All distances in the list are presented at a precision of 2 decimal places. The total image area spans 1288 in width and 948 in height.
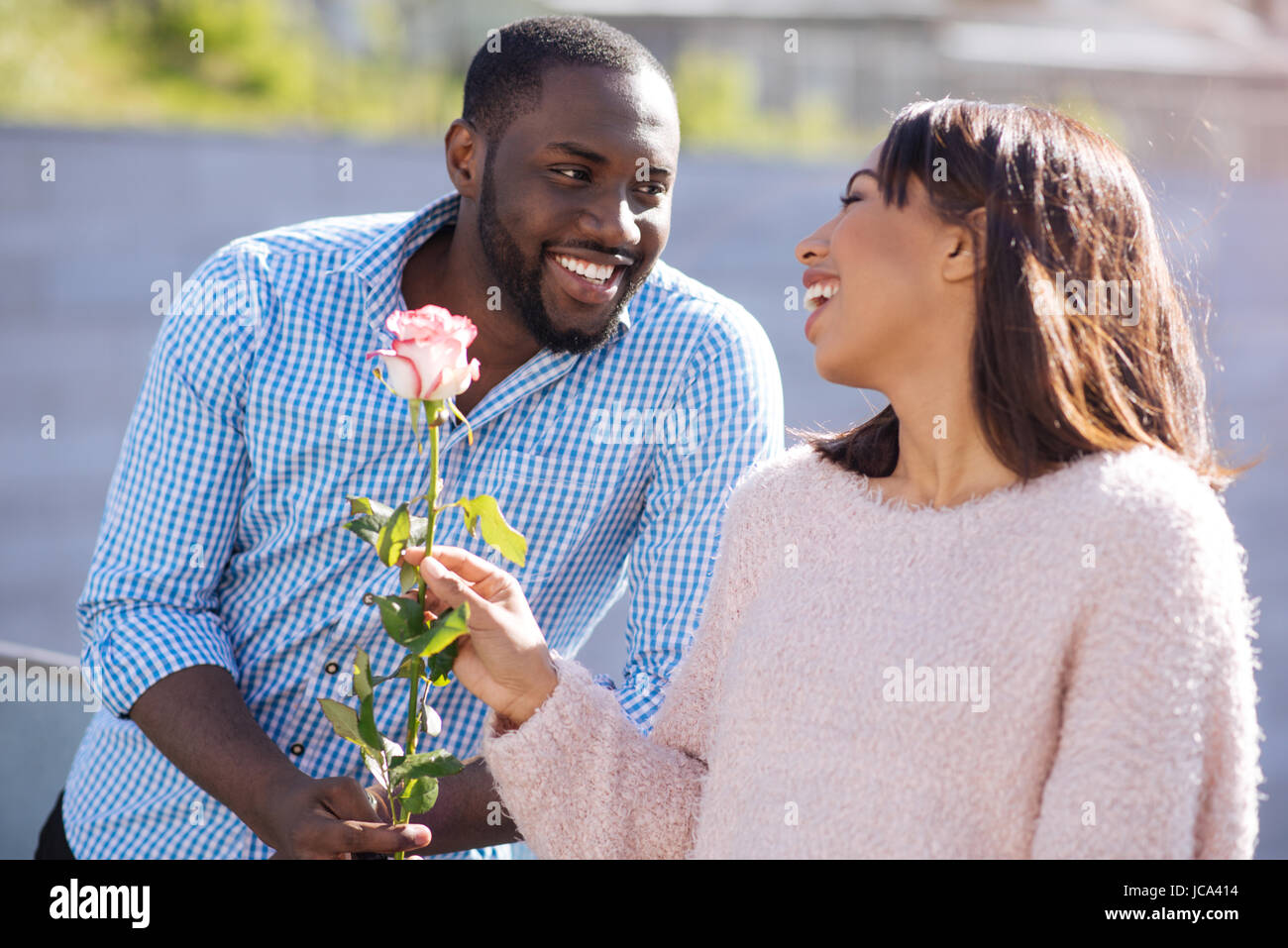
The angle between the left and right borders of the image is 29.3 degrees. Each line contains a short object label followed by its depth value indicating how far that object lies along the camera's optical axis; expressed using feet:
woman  4.05
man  5.08
